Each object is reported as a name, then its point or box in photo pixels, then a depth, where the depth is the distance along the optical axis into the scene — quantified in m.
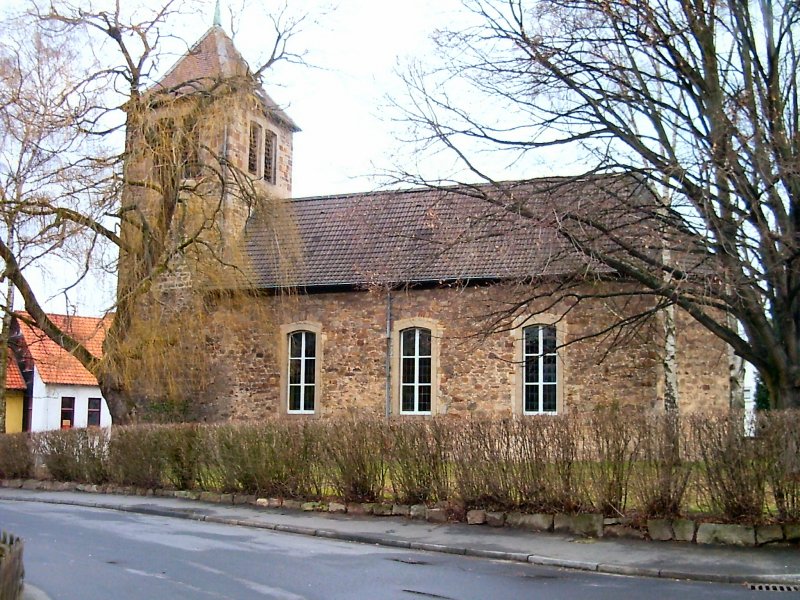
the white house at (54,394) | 39.69
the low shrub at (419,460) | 13.82
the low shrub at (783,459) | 10.88
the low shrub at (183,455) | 17.56
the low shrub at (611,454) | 11.98
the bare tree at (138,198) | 19.91
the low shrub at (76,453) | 19.84
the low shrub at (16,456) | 21.67
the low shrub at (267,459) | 15.54
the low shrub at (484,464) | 13.10
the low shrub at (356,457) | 14.51
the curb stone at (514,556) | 9.73
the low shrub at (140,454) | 18.19
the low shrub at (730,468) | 11.13
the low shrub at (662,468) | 11.59
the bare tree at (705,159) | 12.99
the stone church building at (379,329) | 21.58
